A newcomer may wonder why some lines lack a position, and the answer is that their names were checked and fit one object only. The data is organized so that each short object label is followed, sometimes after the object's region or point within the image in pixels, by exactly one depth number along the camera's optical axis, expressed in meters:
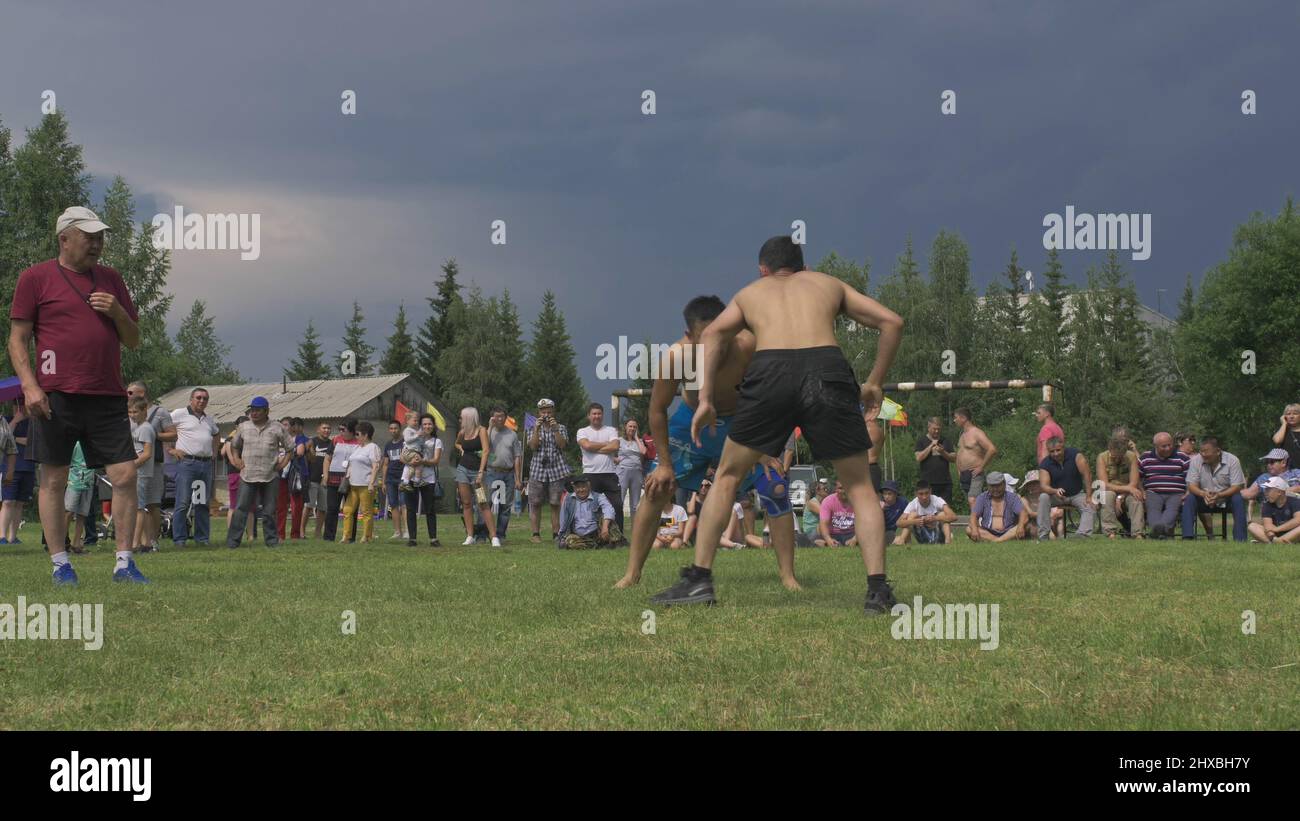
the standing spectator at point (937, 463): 19.59
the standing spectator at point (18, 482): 15.90
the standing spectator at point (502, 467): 17.16
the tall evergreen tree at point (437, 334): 81.25
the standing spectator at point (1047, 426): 18.70
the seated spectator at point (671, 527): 16.72
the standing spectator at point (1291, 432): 16.20
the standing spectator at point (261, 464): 15.44
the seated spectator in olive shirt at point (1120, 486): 18.20
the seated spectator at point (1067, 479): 18.23
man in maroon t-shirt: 7.83
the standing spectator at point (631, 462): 19.08
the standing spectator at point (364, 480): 17.62
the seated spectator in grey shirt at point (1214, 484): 16.95
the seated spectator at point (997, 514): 17.70
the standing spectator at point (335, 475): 18.00
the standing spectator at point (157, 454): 14.37
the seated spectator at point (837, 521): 17.84
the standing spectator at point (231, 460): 15.43
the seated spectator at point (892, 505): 17.55
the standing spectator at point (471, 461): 17.12
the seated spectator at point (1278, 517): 15.68
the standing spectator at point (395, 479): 19.20
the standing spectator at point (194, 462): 15.36
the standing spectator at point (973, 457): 18.98
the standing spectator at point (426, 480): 16.72
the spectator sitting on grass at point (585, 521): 15.92
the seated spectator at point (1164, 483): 17.45
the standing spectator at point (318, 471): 19.28
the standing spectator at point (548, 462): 17.39
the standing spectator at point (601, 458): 16.88
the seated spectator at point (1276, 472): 16.08
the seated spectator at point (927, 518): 17.83
